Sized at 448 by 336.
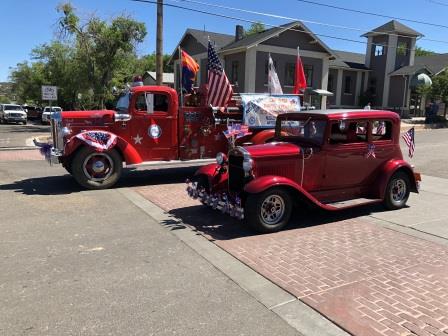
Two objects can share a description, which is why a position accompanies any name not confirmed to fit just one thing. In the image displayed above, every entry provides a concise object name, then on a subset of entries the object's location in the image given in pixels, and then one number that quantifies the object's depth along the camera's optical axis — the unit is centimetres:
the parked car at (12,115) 3650
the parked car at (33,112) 4440
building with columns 3183
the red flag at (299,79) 1244
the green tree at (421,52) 6781
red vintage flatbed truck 906
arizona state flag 1110
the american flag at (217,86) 1013
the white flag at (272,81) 1211
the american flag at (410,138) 809
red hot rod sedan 615
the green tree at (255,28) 5603
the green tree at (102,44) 2561
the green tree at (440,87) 3150
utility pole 1723
